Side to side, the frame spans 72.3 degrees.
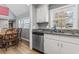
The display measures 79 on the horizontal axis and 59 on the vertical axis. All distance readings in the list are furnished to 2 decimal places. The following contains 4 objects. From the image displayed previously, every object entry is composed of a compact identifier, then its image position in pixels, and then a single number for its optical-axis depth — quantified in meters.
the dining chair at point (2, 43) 1.33
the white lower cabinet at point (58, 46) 0.96
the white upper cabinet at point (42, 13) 1.69
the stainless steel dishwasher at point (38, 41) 1.48
